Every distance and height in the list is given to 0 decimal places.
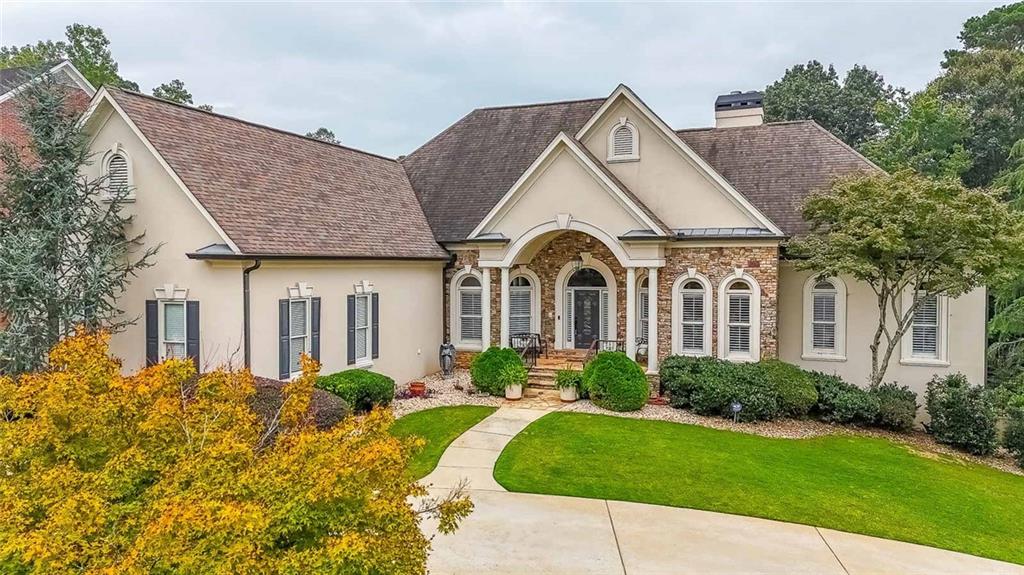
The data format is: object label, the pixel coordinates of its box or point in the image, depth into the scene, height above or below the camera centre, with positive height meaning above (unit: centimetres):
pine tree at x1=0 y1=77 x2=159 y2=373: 1190 +83
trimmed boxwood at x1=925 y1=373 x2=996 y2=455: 1470 -340
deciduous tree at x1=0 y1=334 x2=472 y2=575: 401 -156
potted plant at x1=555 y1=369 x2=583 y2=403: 1634 -283
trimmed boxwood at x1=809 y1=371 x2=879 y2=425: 1559 -320
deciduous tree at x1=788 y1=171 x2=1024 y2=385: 1473 +107
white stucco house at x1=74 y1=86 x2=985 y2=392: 1345 +95
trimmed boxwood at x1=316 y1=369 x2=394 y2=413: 1437 -264
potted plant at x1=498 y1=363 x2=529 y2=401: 1669 -277
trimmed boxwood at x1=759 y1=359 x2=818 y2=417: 1532 -277
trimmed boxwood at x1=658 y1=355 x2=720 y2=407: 1587 -255
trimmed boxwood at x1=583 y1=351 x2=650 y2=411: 1562 -269
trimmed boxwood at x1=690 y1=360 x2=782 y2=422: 1506 -287
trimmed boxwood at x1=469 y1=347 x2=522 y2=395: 1691 -247
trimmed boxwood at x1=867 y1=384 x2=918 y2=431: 1569 -333
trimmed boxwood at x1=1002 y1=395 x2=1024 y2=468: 1440 -373
